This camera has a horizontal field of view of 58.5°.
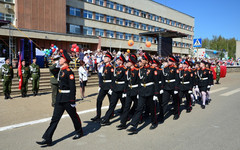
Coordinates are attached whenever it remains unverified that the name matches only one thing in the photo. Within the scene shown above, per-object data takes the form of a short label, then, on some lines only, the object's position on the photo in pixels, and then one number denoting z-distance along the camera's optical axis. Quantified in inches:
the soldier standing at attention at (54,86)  335.8
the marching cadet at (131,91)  240.7
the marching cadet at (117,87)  254.1
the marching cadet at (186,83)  324.8
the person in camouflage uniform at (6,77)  408.1
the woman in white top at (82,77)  411.8
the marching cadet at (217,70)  740.0
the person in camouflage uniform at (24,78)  427.2
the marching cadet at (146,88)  233.8
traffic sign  652.7
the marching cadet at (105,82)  262.1
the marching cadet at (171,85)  286.3
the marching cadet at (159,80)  244.7
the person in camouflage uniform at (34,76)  436.1
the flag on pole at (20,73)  417.1
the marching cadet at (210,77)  376.5
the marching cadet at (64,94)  196.1
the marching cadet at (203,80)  368.8
